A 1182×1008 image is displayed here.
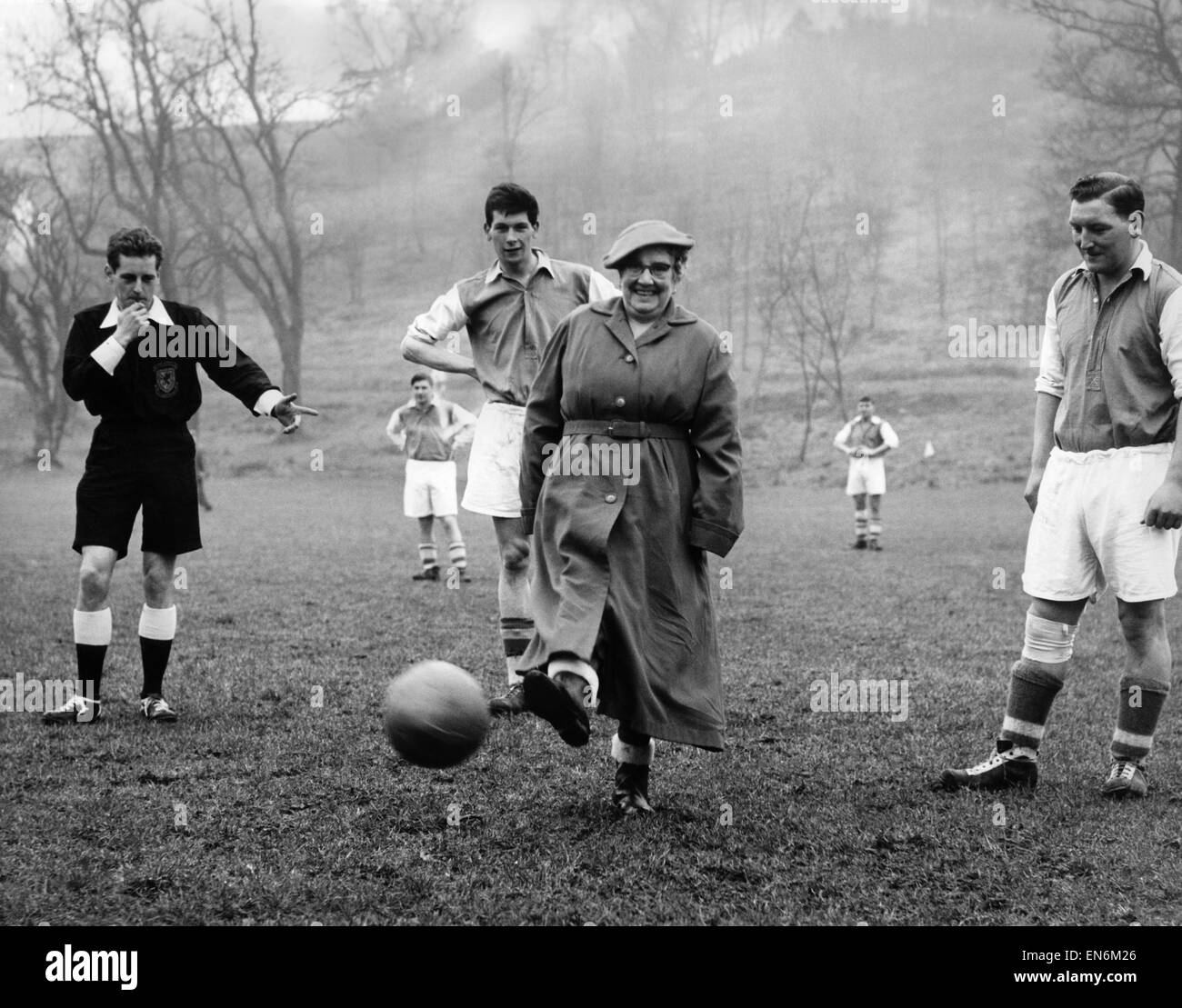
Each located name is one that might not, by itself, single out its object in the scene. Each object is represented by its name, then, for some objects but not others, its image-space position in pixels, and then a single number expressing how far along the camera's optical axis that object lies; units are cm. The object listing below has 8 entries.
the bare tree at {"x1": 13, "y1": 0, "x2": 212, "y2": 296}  4234
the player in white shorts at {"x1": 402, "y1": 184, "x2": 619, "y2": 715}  675
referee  630
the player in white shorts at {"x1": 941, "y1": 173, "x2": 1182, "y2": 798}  504
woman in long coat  467
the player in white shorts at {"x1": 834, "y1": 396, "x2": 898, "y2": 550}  1780
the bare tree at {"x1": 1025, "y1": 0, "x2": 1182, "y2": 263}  3212
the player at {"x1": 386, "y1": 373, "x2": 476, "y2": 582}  1398
